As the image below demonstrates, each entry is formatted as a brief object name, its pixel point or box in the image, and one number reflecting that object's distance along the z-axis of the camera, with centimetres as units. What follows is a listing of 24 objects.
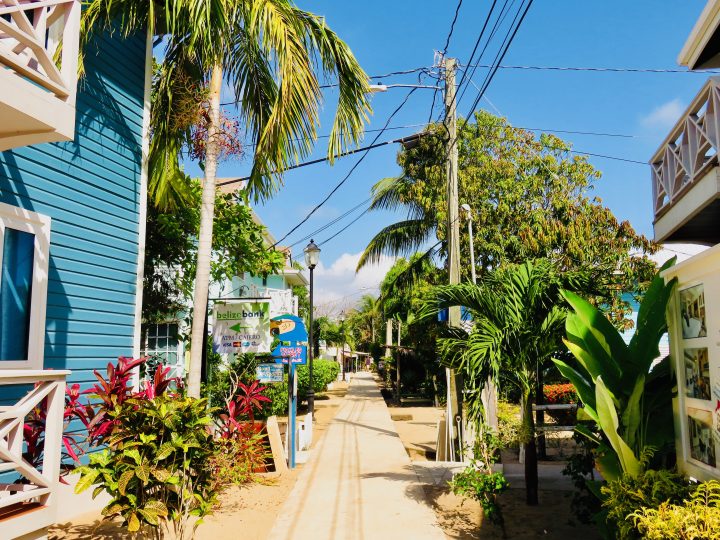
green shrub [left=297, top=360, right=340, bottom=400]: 2436
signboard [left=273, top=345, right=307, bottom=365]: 1098
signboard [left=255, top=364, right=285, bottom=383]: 1098
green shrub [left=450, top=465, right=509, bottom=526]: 661
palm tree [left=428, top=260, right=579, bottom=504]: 711
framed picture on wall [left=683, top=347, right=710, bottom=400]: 449
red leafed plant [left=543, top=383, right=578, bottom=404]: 1590
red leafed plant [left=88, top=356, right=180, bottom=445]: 503
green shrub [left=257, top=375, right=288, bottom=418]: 1504
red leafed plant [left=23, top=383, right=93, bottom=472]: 495
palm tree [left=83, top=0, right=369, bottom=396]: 762
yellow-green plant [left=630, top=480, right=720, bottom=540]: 370
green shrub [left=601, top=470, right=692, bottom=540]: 446
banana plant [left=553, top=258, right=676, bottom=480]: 520
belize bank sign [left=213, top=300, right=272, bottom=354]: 1069
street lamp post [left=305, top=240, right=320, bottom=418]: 1438
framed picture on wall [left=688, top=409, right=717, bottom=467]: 444
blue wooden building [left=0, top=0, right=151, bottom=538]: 444
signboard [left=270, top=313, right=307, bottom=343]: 1096
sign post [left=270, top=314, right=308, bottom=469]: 1096
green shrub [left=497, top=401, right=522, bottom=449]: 829
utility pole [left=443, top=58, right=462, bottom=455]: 1218
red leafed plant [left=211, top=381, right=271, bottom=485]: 746
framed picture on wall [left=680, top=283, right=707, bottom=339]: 461
